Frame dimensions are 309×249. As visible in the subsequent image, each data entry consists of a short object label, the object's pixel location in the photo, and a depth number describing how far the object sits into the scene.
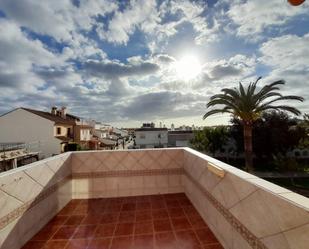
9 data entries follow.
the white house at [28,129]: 18.23
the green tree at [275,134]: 16.68
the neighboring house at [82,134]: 23.60
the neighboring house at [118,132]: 50.87
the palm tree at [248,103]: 9.67
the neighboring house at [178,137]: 28.93
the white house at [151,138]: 29.97
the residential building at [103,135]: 30.60
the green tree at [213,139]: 19.43
